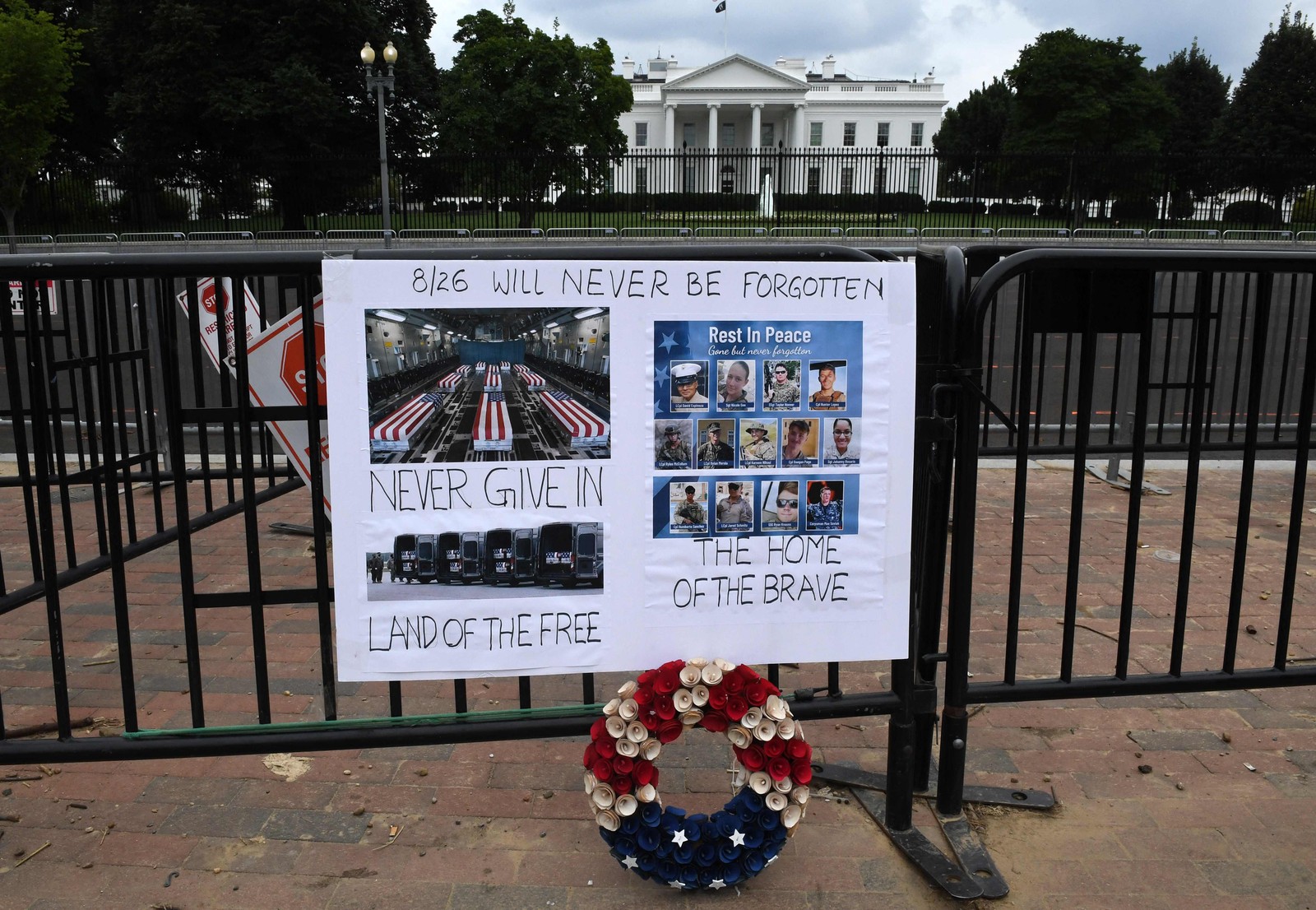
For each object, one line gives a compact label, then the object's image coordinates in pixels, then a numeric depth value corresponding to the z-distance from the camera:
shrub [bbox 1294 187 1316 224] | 34.06
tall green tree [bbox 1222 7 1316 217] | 50.75
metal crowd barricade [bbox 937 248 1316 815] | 3.03
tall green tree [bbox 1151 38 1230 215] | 63.28
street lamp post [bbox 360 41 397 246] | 24.56
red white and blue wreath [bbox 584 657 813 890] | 2.87
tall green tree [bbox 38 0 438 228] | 39.69
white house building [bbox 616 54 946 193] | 85.56
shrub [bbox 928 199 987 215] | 32.69
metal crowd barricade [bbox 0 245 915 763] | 2.92
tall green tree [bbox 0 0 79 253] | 32.84
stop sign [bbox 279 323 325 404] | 3.66
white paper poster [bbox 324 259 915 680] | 2.81
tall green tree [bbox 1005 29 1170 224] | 56.75
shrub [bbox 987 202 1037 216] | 32.97
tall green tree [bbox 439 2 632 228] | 46.47
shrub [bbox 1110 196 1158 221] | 32.34
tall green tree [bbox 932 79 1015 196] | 90.75
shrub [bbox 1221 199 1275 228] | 33.44
